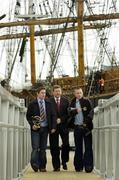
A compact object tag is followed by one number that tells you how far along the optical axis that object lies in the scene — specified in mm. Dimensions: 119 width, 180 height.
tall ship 30050
